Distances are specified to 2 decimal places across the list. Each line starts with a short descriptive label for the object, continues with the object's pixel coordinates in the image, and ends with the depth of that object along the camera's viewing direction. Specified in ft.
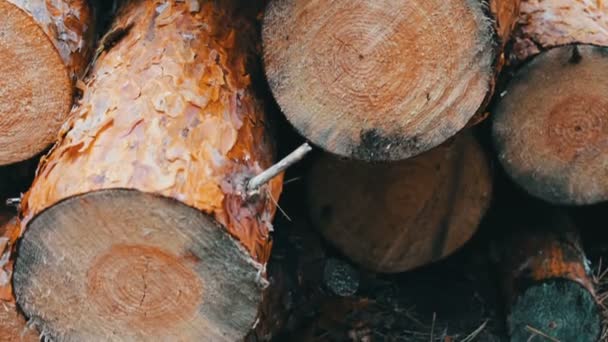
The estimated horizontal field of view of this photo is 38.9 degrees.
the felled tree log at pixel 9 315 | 8.20
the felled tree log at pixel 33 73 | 8.30
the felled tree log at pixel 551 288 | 9.89
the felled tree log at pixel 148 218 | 6.90
